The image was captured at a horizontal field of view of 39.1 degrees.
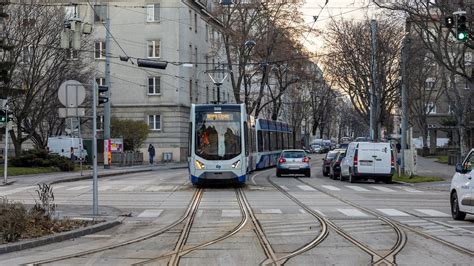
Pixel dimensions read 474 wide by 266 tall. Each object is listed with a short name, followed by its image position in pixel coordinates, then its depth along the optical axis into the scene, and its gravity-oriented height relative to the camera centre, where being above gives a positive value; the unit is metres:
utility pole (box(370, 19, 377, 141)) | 41.25 +4.39
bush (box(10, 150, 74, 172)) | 41.31 -0.51
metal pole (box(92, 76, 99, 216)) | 16.28 +0.10
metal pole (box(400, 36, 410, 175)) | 35.28 +2.26
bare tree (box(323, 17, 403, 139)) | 44.94 +6.55
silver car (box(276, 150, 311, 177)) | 37.72 -0.75
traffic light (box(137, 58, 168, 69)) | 30.64 +4.08
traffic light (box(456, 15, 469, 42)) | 23.11 +4.17
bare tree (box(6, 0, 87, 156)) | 41.59 +6.09
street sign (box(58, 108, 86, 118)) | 16.25 +0.97
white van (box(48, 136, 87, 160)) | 53.59 +0.63
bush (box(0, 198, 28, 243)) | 11.77 -1.26
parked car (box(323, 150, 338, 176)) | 39.17 -0.65
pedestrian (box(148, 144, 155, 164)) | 56.91 -0.08
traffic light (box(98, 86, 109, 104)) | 19.05 +1.57
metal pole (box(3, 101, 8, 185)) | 30.33 +0.59
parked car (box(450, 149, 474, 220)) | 15.40 -0.99
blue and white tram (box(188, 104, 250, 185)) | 26.44 +0.30
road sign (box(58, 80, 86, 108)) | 16.27 +1.41
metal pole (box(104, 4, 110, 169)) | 43.97 +2.45
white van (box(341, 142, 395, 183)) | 31.75 -0.53
